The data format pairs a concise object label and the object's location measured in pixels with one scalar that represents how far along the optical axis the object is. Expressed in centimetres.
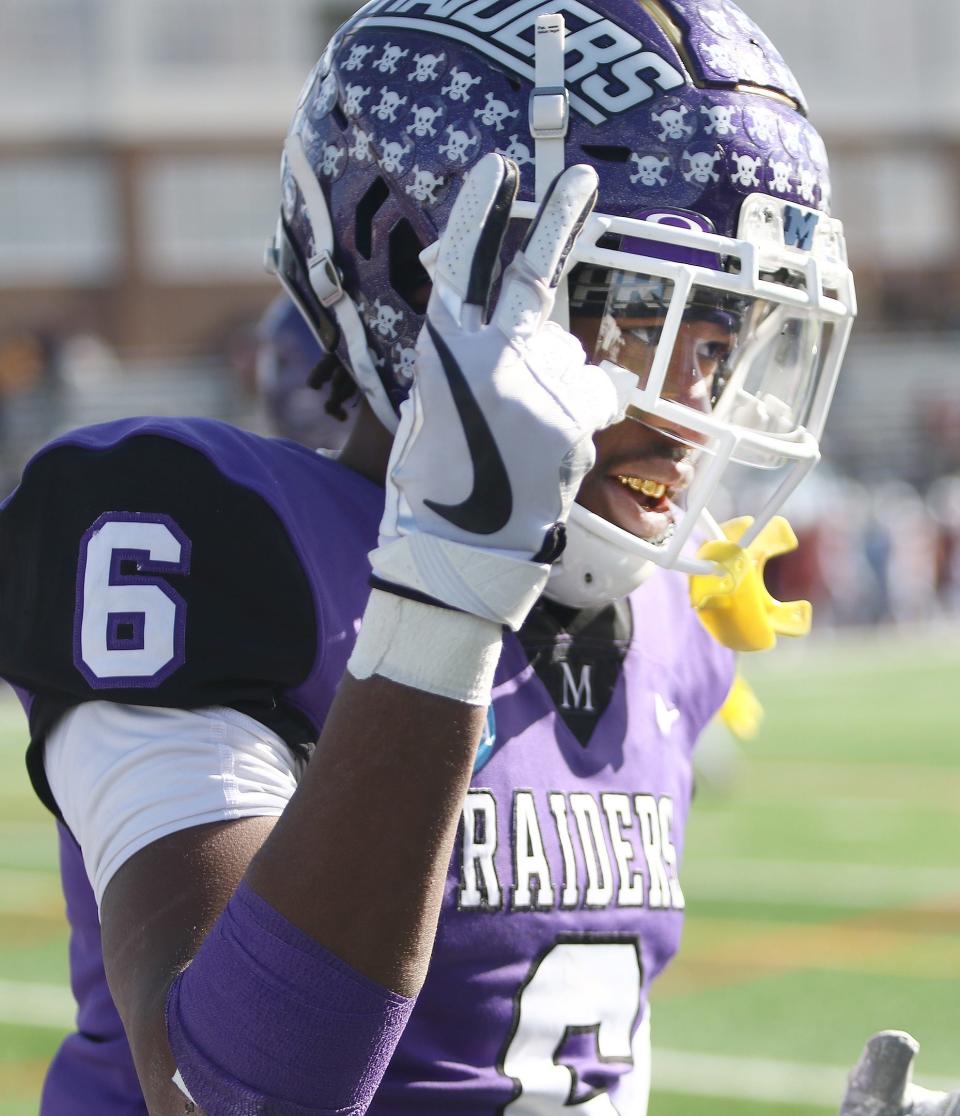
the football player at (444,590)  328
